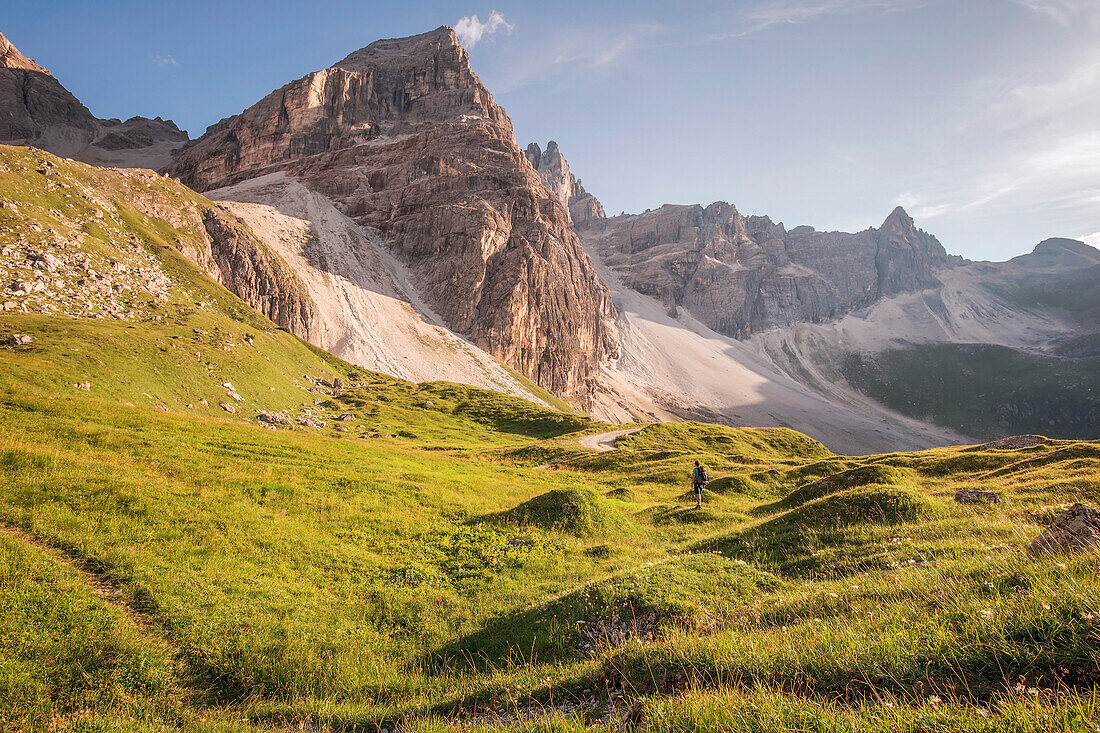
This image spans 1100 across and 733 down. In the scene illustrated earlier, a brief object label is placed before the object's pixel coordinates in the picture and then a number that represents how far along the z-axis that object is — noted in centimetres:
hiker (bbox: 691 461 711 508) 2865
